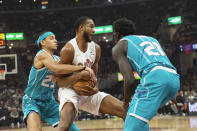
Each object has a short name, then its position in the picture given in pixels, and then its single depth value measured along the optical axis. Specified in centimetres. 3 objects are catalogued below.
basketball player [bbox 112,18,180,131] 321
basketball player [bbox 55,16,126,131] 434
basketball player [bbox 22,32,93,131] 474
